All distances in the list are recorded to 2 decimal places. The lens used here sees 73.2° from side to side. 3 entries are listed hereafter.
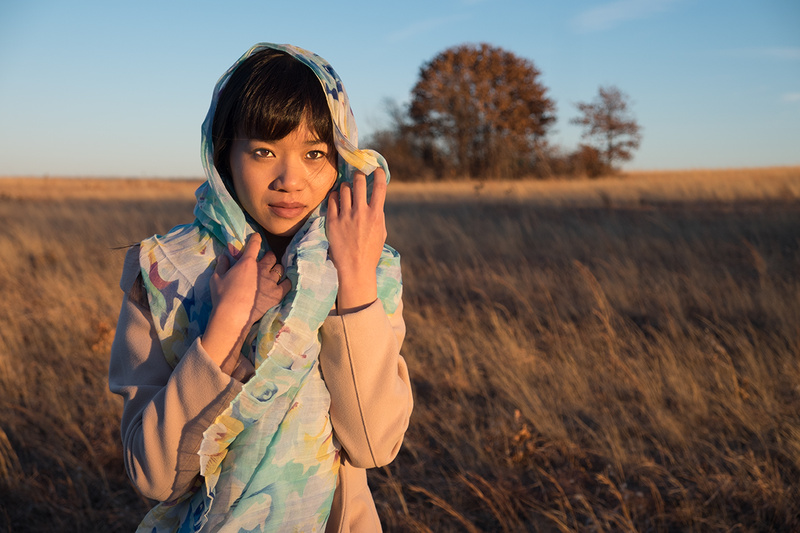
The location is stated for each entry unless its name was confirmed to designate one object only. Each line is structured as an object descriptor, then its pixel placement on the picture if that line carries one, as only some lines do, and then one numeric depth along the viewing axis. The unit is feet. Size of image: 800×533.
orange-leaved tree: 99.50
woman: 3.18
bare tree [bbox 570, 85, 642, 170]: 113.19
